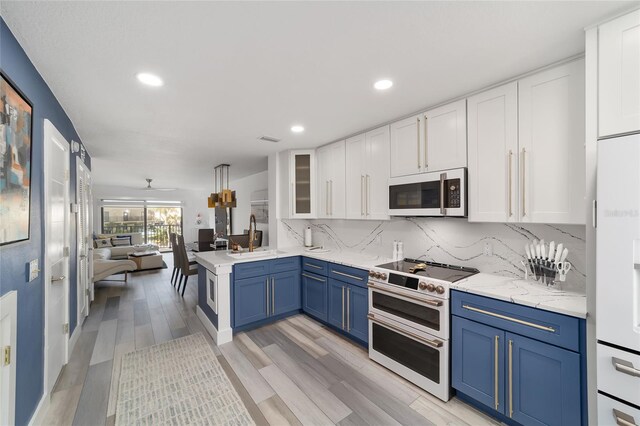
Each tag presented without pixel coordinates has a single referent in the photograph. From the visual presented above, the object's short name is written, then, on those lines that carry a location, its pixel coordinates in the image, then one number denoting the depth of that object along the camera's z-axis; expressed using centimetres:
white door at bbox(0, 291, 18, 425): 132
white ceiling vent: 338
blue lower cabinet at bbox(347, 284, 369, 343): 274
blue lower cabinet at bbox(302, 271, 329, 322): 329
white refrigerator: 123
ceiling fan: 946
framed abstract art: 132
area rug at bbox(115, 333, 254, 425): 192
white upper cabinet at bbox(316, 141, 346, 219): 351
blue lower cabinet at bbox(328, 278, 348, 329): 302
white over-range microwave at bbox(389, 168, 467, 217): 222
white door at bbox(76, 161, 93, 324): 323
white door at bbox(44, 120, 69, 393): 199
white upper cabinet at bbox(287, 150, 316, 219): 394
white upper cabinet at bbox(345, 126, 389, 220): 295
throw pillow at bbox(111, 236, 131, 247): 832
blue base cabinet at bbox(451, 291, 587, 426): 151
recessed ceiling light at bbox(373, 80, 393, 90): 200
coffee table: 675
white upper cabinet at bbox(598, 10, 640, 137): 132
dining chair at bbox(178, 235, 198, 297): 471
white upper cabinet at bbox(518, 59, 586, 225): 169
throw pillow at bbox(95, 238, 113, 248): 770
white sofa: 708
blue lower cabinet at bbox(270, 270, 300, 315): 348
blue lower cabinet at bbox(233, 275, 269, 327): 317
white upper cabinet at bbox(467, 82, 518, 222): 198
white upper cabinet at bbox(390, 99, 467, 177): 228
